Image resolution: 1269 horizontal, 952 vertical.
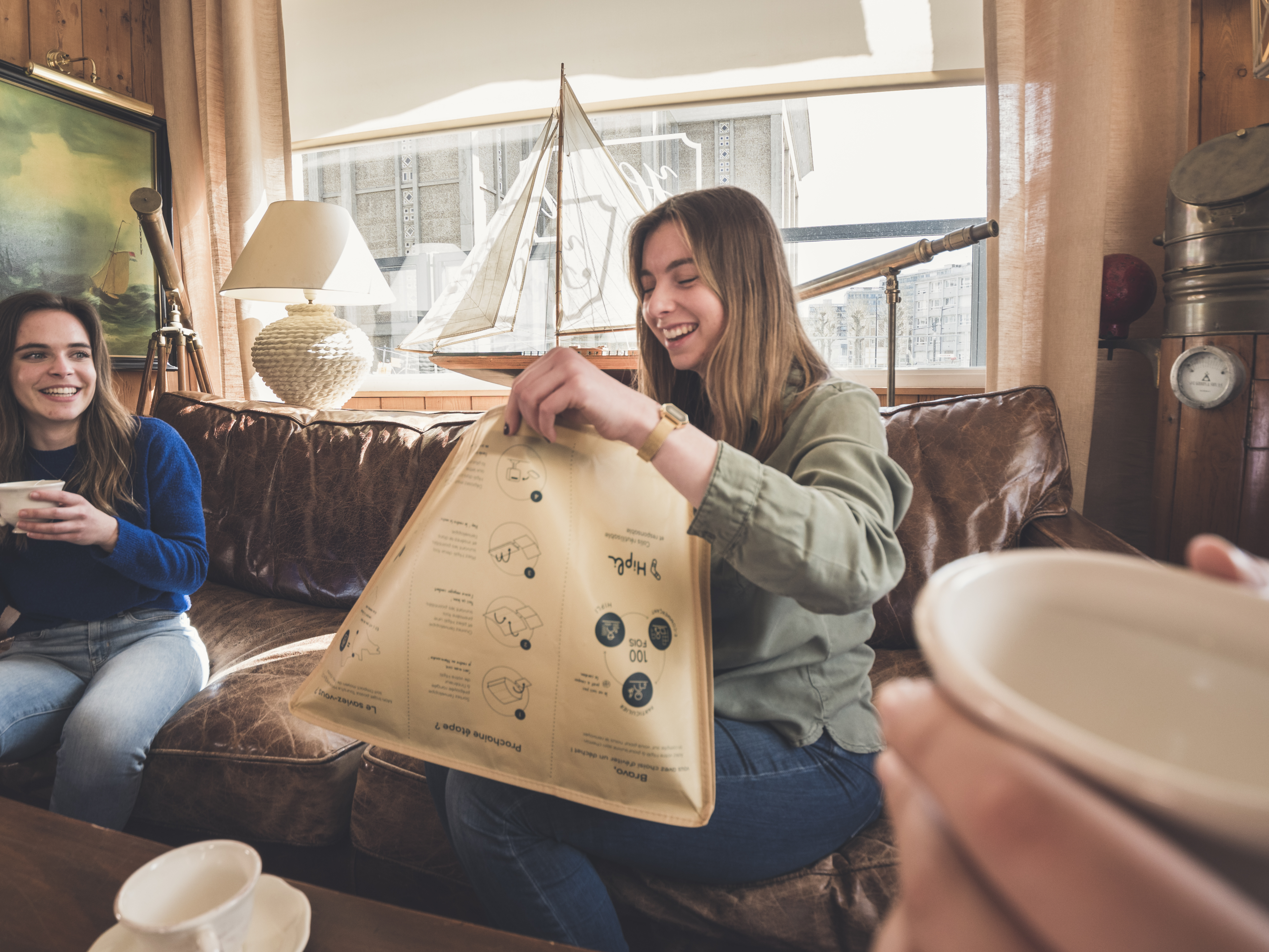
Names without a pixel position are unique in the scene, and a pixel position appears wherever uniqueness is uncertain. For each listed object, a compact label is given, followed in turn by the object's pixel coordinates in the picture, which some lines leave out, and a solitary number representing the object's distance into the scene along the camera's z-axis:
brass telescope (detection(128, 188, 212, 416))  2.45
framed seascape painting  2.54
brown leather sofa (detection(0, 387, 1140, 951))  0.96
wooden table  0.69
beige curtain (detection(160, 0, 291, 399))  2.80
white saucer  0.66
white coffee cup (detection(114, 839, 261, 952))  0.56
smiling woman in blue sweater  1.25
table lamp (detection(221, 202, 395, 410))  2.28
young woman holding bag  0.72
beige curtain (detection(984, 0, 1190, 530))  1.82
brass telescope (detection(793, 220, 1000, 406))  1.54
